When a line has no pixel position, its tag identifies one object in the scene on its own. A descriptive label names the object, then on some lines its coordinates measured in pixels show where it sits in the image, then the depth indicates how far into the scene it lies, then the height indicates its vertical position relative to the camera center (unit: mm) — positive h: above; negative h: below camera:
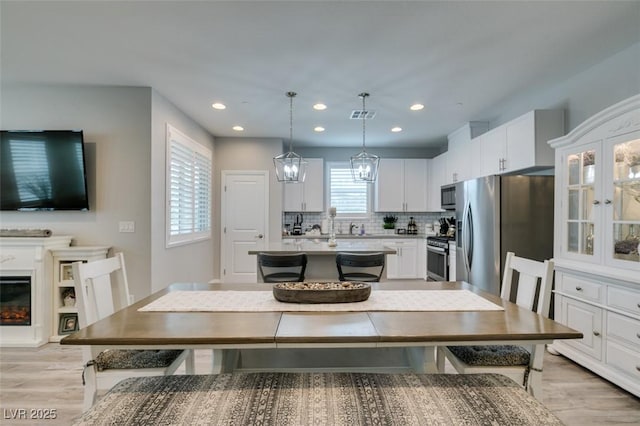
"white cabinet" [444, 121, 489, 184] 4634 +890
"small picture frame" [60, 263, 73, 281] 3285 -584
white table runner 1591 -457
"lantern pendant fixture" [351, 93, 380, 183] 3561 +506
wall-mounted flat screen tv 3428 +423
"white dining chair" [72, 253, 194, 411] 1508 -696
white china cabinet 2258 -226
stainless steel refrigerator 3549 -76
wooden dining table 1222 -457
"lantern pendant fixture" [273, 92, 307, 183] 3467 +487
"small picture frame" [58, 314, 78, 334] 3307 -1098
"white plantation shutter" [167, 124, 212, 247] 4055 +325
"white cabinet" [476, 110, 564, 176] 3348 +778
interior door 5844 -60
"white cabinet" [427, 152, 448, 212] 5797 +602
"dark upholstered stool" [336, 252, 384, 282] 2980 -456
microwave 5016 +257
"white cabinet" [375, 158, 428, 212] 6320 +509
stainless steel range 5023 -708
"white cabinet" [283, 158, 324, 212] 6281 +388
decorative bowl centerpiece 1673 -410
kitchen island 3246 -380
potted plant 6547 -178
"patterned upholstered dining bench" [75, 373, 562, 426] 1072 -659
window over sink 6613 +410
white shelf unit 3240 -701
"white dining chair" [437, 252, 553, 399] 1543 -689
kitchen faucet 6500 -259
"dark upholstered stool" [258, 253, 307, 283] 3037 -478
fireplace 3135 -738
